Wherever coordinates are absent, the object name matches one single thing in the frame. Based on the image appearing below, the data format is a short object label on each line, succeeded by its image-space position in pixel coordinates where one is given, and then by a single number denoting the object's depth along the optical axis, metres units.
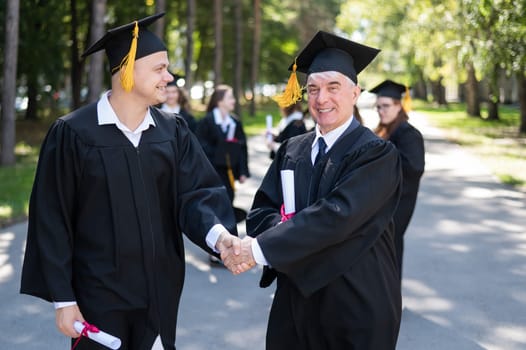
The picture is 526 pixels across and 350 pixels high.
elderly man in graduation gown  3.24
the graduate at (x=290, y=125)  9.02
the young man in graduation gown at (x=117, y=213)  3.38
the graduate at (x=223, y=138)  9.06
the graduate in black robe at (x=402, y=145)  6.46
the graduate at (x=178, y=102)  9.10
